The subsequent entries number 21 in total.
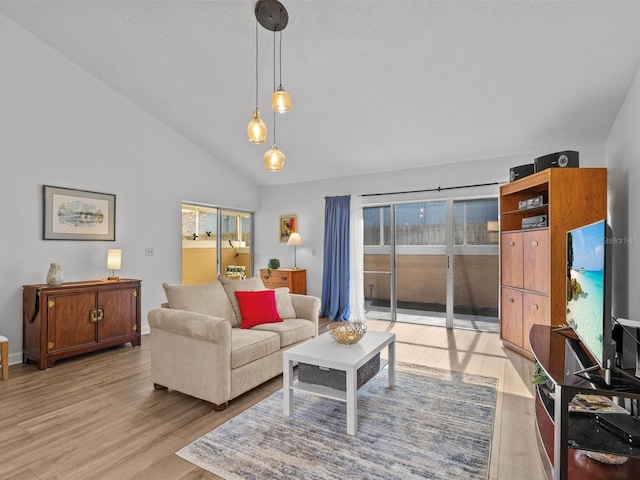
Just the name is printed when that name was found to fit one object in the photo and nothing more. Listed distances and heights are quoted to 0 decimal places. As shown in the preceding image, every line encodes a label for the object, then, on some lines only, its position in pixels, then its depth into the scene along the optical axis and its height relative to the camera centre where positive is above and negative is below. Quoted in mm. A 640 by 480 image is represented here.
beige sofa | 2471 -793
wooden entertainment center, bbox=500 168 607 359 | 3162 +10
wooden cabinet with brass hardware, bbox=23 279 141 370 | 3391 -796
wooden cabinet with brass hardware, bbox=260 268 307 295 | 5770 -591
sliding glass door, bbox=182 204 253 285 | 5402 +0
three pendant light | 2295 +968
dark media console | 1399 -835
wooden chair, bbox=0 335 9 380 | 3041 -989
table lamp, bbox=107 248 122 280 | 4113 -193
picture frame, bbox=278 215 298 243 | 6250 +310
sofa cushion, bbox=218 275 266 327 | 3352 -445
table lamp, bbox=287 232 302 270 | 5895 +55
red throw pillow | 3236 -616
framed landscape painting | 3795 +326
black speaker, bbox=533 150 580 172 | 3287 +800
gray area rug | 1814 -1173
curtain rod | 4652 +780
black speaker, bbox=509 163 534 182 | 3735 +789
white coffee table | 2146 -766
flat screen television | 1438 -220
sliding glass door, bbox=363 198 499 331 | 4840 -280
